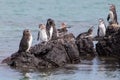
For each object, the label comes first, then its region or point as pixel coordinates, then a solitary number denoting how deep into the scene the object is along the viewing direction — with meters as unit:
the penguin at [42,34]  23.60
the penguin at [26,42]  21.27
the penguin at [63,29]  26.08
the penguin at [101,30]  27.46
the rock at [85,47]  23.47
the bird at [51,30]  24.22
